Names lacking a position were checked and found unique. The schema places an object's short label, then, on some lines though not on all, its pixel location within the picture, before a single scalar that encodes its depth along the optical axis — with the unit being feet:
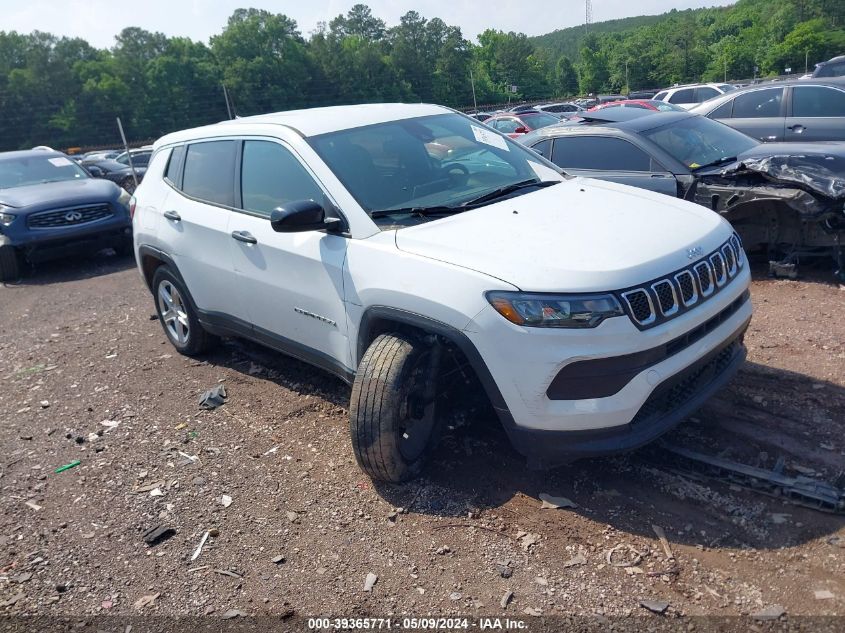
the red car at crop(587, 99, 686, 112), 51.85
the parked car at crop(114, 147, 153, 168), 72.95
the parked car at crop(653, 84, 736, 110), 70.38
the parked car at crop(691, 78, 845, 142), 29.66
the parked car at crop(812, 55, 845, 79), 53.11
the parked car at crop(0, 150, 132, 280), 31.91
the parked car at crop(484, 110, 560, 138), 63.98
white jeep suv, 9.95
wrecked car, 18.65
